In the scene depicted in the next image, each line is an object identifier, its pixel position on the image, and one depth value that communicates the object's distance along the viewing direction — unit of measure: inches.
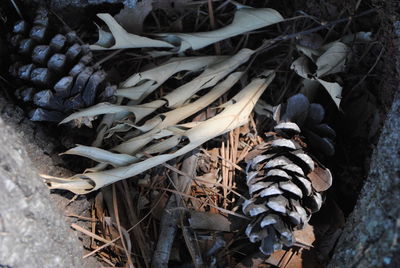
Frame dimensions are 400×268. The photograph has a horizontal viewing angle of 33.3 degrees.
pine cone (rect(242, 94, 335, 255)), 15.8
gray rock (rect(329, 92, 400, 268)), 13.2
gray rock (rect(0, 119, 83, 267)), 13.5
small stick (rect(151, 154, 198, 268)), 16.7
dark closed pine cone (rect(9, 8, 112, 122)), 15.9
